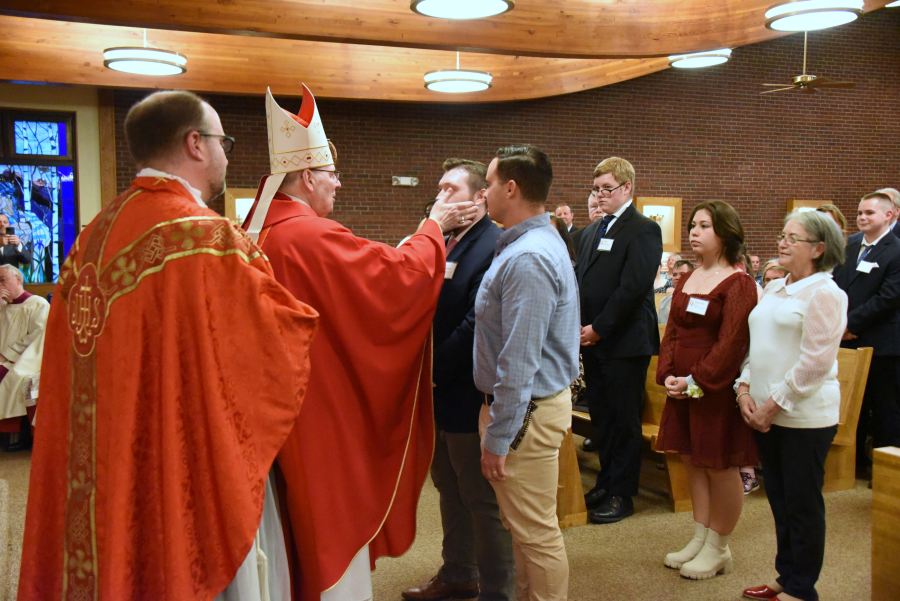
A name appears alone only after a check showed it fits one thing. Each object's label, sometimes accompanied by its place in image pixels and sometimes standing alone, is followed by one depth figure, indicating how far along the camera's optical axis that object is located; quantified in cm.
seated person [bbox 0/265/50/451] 577
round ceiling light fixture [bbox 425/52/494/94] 830
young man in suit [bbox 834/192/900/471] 460
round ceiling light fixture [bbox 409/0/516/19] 523
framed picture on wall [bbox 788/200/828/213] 1245
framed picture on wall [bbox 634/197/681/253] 1155
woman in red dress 300
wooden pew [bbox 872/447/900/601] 260
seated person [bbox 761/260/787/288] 575
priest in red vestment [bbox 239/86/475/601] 213
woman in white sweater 261
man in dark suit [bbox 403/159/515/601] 259
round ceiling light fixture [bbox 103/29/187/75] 695
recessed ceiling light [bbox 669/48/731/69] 840
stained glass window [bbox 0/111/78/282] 901
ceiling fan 794
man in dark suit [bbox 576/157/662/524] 384
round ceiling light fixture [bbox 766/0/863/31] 588
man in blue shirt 217
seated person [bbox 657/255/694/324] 590
